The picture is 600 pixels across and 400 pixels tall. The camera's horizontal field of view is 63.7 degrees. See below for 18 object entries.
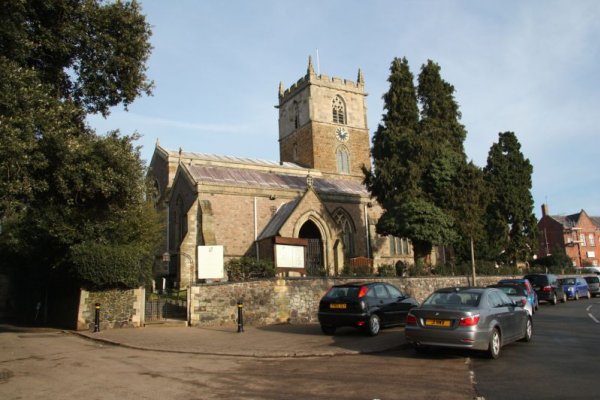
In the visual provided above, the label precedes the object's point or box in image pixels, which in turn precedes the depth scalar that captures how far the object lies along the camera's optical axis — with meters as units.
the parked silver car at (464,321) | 9.97
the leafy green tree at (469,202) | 27.94
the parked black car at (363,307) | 14.14
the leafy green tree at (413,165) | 28.20
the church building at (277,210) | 28.84
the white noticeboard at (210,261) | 19.50
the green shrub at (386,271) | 24.12
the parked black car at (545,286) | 26.12
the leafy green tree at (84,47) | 11.33
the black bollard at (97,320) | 17.02
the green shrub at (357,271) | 22.75
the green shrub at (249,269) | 22.12
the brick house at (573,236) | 82.69
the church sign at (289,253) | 20.78
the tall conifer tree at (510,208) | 37.66
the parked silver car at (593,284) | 34.91
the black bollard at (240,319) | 15.97
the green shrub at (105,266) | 17.86
